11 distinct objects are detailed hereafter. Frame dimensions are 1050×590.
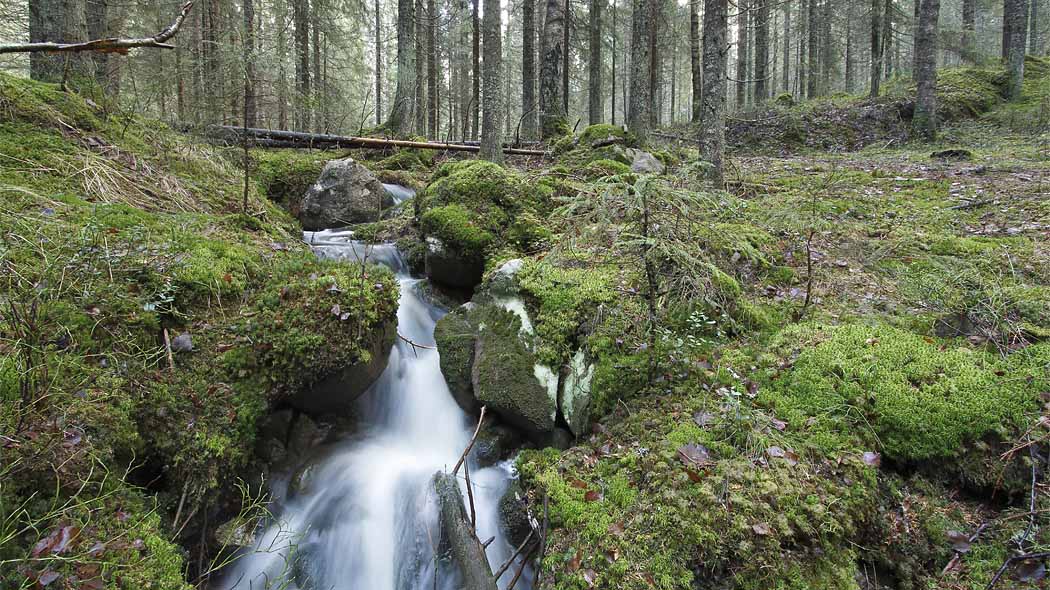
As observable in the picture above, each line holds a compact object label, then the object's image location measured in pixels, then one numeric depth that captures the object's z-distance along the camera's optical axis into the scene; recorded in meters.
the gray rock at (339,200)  7.76
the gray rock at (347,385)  4.05
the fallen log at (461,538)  2.85
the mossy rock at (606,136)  8.65
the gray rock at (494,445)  4.05
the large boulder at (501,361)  3.93
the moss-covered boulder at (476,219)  5.47
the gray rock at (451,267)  5.57
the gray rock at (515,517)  3.43
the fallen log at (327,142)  9.27
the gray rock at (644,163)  7.86
